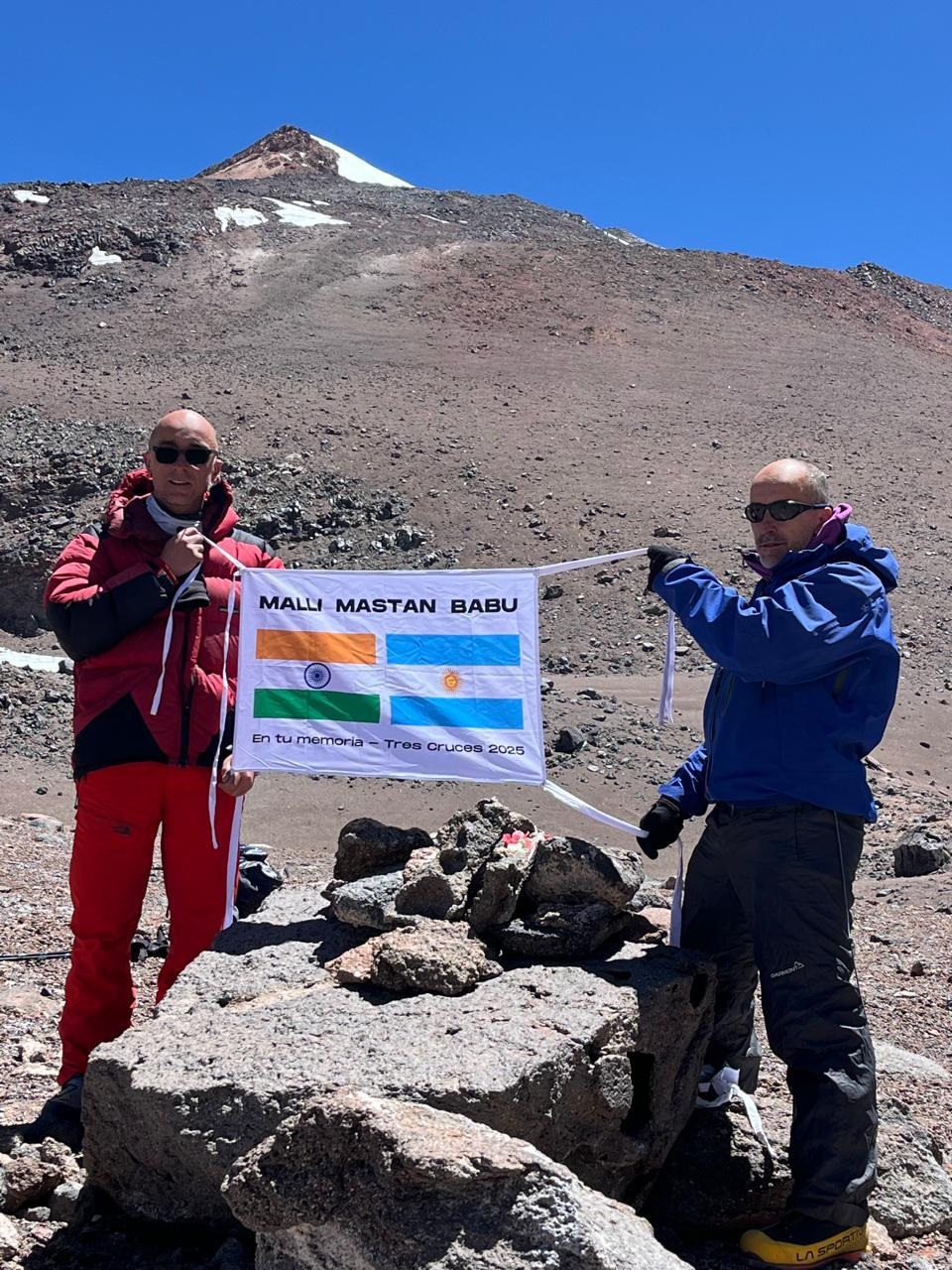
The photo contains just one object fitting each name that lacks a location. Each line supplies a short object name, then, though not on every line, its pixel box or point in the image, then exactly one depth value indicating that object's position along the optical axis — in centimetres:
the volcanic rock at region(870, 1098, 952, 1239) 374
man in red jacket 395
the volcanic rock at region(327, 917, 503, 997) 354
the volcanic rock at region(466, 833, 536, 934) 391
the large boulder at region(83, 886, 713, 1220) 304
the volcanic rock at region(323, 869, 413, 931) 391
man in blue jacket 331
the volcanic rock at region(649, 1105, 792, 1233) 356
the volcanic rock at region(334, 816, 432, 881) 439
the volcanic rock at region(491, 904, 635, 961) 383
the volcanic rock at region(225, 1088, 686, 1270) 247
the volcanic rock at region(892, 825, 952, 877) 881
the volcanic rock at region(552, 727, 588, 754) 1217
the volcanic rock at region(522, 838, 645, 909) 393
